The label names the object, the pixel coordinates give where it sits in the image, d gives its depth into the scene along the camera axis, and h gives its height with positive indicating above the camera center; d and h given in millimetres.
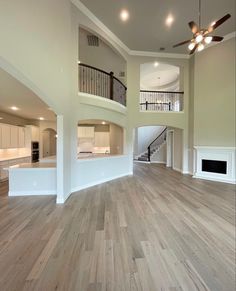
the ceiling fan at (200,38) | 3365 +2617
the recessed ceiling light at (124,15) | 4630 +4319
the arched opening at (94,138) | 8369 +366
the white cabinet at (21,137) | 6658 +325
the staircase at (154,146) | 10781 -166
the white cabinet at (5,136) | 5673 +319
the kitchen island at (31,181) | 3995 -1046
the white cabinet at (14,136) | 6200 +337
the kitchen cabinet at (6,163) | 5485 -826
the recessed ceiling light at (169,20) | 4817 +4317
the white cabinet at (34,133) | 7376 +590
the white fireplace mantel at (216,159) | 5555 -604
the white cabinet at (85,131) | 8333 +747
